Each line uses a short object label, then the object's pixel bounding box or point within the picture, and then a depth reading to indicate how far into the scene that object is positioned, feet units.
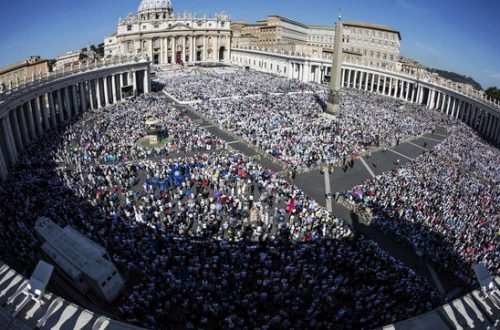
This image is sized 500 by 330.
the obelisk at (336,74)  183.11
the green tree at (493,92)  258.98
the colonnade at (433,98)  185.98
